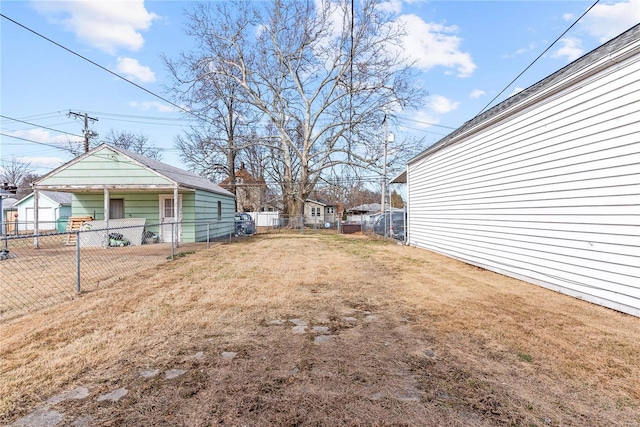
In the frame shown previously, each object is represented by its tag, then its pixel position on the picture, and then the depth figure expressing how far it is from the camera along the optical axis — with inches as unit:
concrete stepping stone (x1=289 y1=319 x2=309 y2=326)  148.9
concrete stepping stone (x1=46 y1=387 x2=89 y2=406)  84.4
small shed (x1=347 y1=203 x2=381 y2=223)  2249.0
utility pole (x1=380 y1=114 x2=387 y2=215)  832.3
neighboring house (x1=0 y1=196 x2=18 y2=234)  1141.4
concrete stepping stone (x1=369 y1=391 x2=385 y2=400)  87.2
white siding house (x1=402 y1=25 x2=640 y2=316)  172.9
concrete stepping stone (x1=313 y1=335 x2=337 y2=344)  128.1
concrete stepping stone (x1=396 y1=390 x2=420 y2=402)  86.9
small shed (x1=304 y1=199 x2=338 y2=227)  1813.9
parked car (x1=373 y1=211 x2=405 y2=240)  647.8
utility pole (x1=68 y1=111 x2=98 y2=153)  961.7
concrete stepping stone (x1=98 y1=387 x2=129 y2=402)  86.0
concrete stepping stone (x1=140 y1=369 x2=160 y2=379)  98.9
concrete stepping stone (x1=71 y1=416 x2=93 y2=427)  75.1
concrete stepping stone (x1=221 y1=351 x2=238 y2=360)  112.4
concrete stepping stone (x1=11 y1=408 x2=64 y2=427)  75.2
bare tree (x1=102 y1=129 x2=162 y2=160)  1428.4
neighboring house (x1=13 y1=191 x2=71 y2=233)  1127.0
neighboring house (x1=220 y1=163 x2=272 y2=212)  1373.0
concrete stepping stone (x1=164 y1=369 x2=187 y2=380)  98.3
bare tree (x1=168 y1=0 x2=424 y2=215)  820.6
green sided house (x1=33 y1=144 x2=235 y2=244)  474.6
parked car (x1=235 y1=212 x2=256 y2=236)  810.2
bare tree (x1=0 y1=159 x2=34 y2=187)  1774.1
